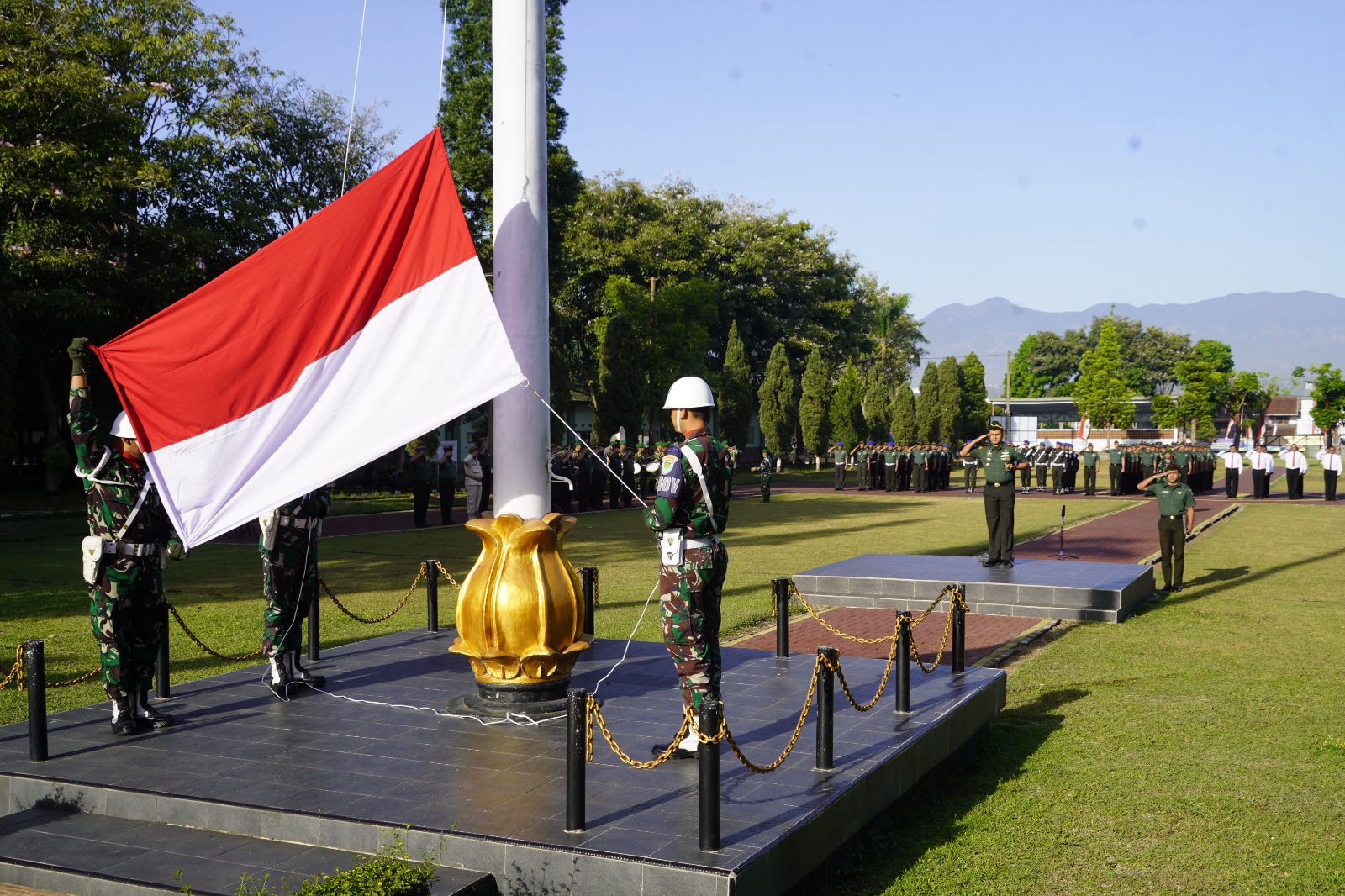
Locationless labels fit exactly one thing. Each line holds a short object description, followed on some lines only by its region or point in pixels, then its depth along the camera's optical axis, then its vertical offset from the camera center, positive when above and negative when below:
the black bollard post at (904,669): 7.52 -1.39
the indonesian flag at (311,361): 6.28 +0.53
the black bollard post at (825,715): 6.14 -1.36
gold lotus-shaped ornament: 7.22 -0.94
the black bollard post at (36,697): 6.37 -1.30
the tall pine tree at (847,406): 59.09 +2.41
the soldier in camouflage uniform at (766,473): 34.47 -0.56
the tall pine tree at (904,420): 64.44 +1.84
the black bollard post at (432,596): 10.86 -1.30
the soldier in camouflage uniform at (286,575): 8.05 -0.82
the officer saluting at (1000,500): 15.53 -0.62
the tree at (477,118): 35.16 +10.39
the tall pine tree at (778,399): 54.88 +2.57
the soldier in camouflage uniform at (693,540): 6.38 -0.47
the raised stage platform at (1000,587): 13.29 -1.59
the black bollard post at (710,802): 4.99 -1.48
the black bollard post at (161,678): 8.11 -1.54
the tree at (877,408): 63.50 +2.47
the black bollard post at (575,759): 5.22 -1.35
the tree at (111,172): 24.02 +6.27
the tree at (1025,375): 115.44 +7.99
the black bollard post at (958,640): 8.79 -1.40
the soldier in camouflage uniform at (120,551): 7.06 -0.57
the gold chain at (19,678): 7.20 -1.58
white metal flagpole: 7.48 +1.30
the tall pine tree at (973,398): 76.69 +3.82
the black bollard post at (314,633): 9.14 -1.41
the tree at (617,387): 41.69 +2.42
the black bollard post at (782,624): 9.48 -1.37
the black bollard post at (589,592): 10.12 -1.19
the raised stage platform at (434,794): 5.09 -1.69
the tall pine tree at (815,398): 56.25 +2.70
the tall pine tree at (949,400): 66.25 +3.08
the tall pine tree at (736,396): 52.91 +2.64
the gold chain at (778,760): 5.31 -1.42
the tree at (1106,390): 67.06 +3.69
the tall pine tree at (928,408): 65.50 +2.60
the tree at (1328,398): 67.78 +3.23
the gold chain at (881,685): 6.25 -1.34
